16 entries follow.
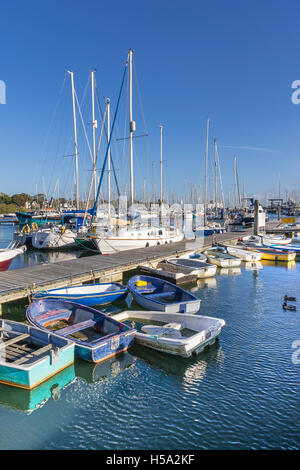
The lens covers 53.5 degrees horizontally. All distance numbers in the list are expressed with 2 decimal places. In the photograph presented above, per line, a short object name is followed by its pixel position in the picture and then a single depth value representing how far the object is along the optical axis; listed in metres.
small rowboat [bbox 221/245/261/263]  28.30
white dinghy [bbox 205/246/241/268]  25.95
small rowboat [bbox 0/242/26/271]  22.08
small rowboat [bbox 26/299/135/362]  9.98
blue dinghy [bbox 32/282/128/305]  14.74
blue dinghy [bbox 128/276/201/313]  13.98
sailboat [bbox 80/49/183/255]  27.77
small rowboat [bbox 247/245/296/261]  29.33
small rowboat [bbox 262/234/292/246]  35.31
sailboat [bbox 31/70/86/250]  36.41
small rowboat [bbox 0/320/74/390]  8.57
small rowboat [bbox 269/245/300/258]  32.38
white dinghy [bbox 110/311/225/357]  10.35
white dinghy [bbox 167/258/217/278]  21.70
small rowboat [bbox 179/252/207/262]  25.86
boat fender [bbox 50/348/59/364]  8.93
